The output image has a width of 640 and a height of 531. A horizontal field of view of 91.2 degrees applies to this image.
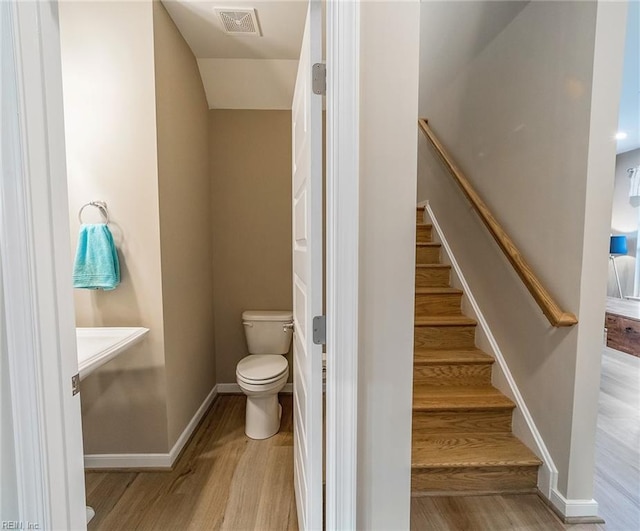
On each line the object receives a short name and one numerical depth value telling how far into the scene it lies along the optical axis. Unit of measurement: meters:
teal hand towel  1.63
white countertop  1.27
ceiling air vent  1.79
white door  0.95
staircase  1.62
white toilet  2.02
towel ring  1.69
